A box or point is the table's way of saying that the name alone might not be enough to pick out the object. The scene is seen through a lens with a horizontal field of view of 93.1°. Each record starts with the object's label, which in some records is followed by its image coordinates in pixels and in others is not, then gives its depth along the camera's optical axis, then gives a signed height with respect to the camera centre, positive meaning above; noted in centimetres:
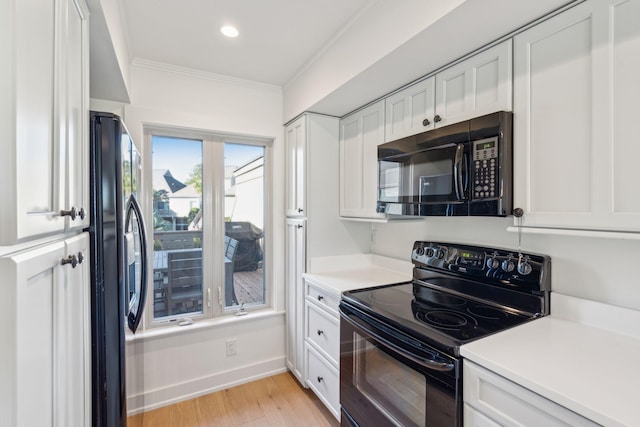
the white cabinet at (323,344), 195 -92
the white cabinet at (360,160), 209 +39
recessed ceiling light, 178 +109
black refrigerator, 122 -22
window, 239 -9
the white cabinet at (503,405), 85 -59
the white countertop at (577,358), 80 -49
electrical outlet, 248 -110
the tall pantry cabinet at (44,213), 59 +0
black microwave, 129 +21
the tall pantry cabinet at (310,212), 236 +1
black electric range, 117 -48
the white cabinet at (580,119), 100 +34
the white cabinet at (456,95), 133 +61
